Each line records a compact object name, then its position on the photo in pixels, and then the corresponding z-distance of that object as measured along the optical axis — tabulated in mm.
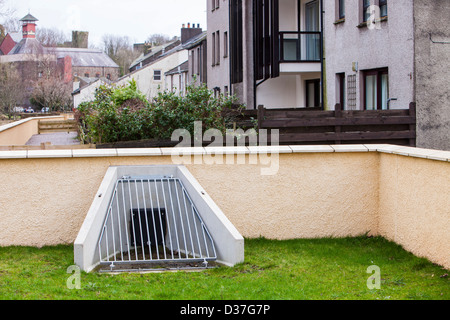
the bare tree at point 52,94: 66650
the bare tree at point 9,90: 55969
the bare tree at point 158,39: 111625
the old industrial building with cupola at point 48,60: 86312
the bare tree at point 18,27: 101688
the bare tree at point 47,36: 108812
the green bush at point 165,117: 13477
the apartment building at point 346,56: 13898
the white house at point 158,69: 60281
